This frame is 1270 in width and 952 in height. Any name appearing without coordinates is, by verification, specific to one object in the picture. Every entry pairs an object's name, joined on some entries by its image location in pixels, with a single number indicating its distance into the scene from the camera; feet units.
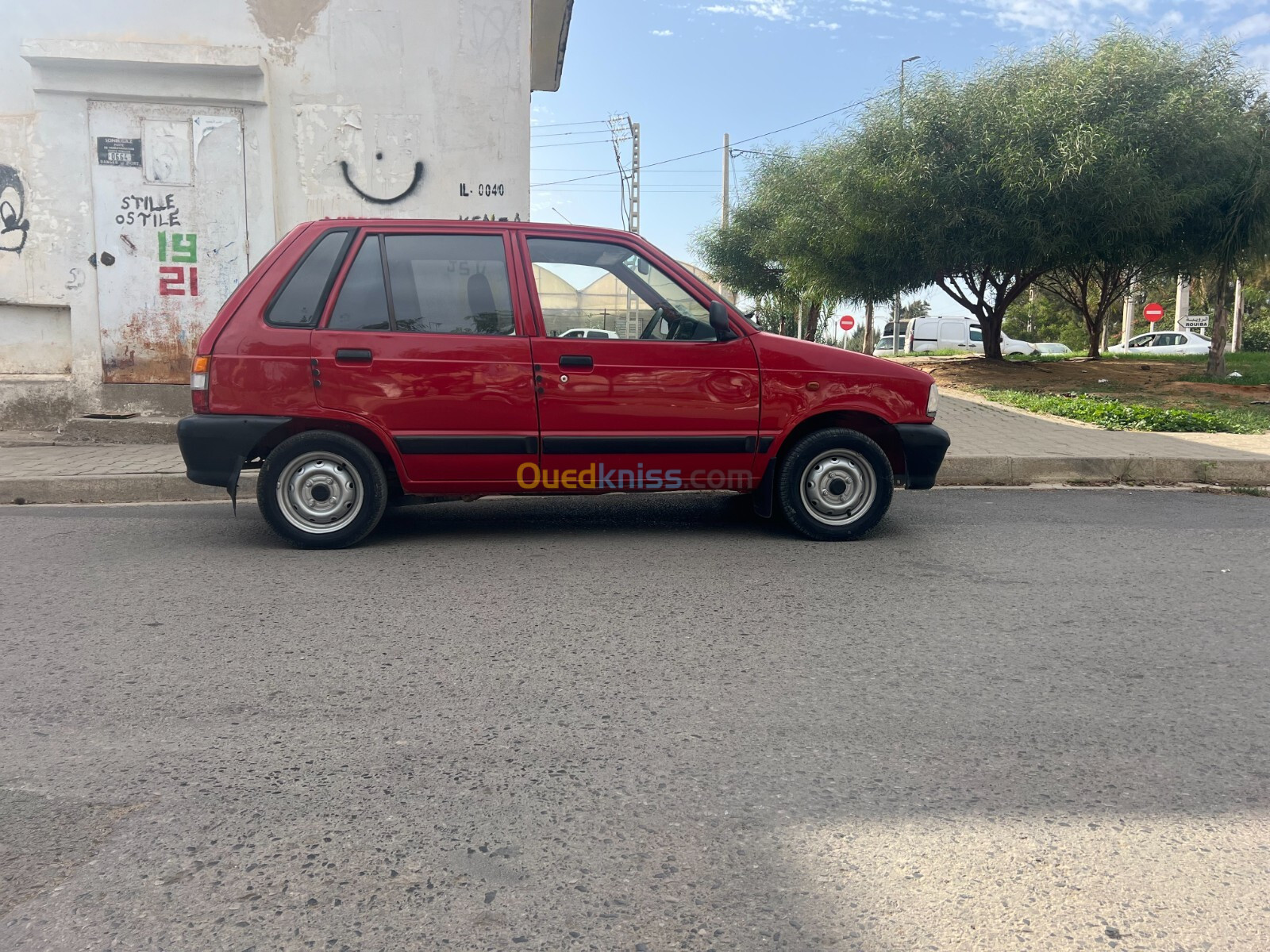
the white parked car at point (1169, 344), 115.65
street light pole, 110.42
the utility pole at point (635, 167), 148.05
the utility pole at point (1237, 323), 117.19
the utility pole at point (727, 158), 143.02
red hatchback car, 17.90
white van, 128.88
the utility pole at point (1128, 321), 134.60
